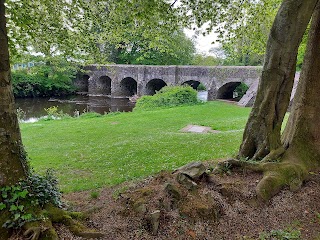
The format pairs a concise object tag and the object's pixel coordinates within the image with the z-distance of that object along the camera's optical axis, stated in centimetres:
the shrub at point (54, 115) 2533
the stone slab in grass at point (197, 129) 1619
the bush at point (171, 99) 2962
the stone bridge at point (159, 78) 3394
